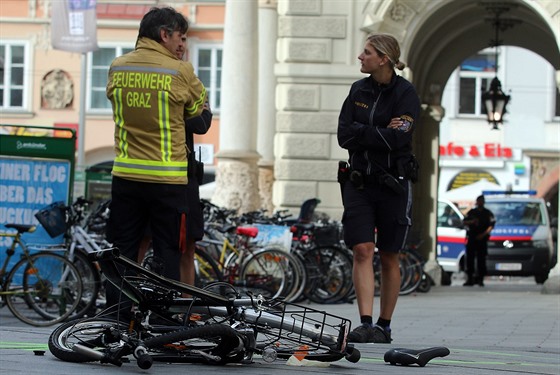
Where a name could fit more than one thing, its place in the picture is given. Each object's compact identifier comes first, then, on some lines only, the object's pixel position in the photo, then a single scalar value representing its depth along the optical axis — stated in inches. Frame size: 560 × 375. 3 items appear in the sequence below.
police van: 1154.7
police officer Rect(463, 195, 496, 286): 1114.7
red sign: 2078.0
